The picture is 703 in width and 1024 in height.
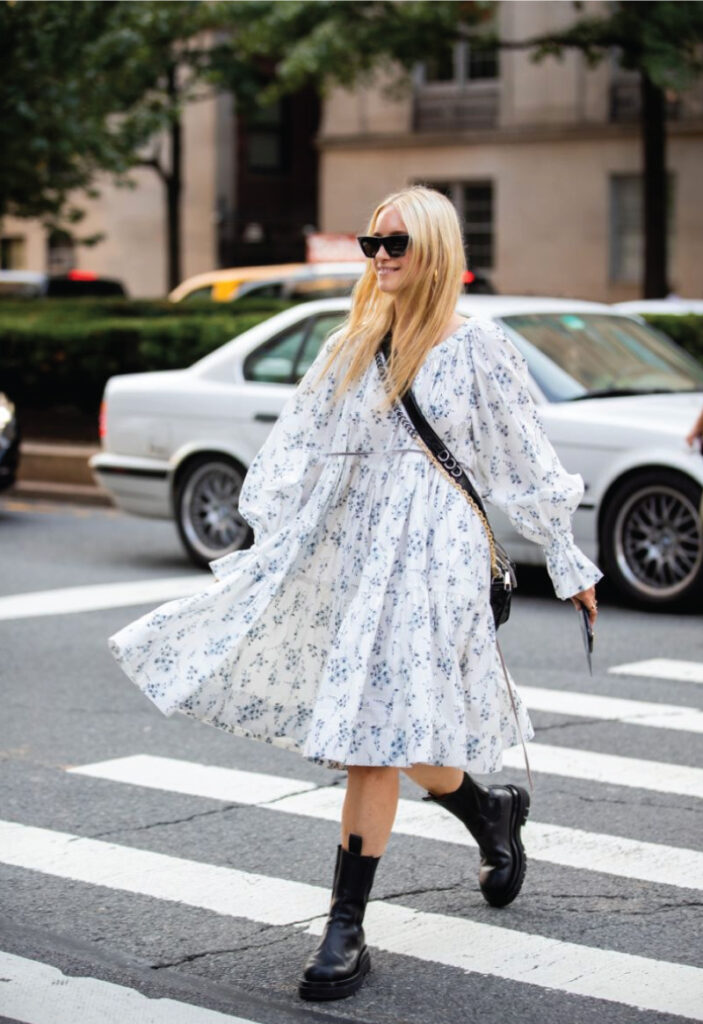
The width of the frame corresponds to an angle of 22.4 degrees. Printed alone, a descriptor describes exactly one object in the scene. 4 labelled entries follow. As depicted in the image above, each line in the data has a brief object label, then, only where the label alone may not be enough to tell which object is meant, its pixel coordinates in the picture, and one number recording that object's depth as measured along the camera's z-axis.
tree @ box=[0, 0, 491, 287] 19.92
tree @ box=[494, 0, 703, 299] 23.47
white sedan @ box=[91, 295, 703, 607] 9.04
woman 3.93
